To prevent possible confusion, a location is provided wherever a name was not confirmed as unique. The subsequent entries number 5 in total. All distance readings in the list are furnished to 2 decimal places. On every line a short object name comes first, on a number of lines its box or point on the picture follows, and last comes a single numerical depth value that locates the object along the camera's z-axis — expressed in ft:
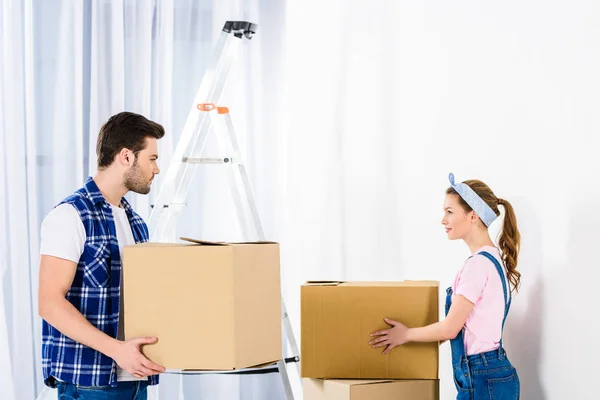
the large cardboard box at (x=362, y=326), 16.91
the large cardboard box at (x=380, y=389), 16.77
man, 15.86
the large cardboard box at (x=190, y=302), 15.66
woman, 16.51
